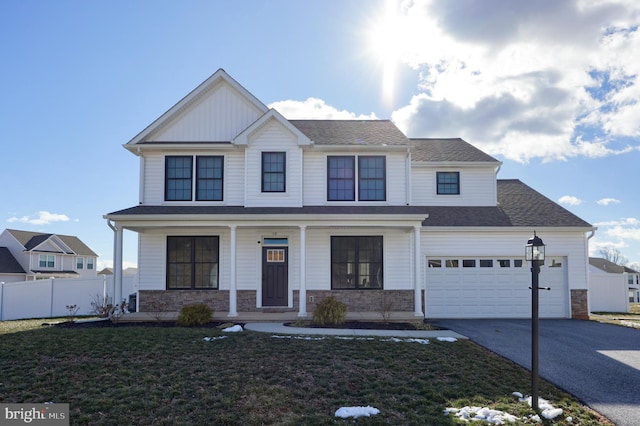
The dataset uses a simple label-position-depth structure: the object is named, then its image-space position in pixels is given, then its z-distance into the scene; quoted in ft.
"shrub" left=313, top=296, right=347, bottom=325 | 43.32
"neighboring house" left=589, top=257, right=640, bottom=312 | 70.59
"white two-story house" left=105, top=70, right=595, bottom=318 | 51.39
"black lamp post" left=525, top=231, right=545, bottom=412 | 21.91
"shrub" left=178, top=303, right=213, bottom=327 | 43.24
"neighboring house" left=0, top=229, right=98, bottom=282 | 123.13
